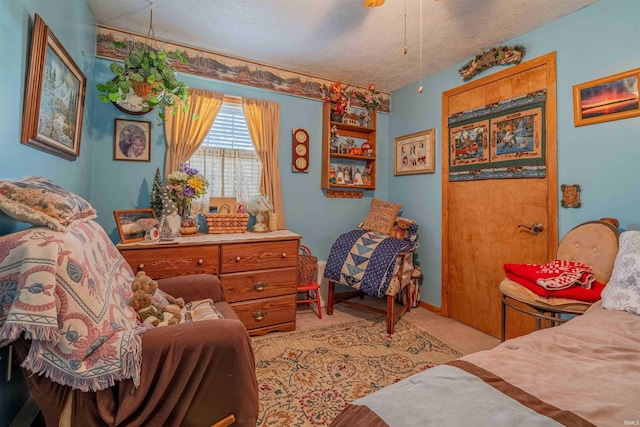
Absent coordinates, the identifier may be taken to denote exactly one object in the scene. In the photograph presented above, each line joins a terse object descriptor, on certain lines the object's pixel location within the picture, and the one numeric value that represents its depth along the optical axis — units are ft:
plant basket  6.55
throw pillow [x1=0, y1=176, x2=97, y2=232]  3.22
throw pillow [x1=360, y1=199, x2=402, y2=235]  10.37
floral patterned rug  5.37
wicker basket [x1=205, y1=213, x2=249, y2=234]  8.63
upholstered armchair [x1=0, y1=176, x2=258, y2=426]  2.86
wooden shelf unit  10.87
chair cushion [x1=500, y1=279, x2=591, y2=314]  4.99
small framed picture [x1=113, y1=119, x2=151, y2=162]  8.14
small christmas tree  7.99
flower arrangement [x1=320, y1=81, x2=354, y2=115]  10.76
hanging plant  6.36
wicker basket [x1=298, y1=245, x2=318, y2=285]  9.53
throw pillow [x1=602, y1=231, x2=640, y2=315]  4.23
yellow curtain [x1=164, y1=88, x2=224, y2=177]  8.62
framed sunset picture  5.94
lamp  9.02
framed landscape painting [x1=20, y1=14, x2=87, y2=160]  4.17
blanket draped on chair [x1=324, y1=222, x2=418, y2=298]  8.45
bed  2.12
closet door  7.38
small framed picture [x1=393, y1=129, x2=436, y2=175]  10.42
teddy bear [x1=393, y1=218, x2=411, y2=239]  10.03
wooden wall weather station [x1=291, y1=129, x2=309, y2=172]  10.58
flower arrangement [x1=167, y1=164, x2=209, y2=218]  7.88
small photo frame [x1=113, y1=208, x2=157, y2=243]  6.88
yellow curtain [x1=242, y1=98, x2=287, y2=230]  9.77
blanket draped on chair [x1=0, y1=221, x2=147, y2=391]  2.76
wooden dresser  6.86
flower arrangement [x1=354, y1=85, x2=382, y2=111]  11.42
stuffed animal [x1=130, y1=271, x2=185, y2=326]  4.56
